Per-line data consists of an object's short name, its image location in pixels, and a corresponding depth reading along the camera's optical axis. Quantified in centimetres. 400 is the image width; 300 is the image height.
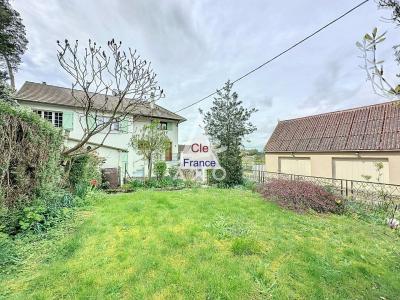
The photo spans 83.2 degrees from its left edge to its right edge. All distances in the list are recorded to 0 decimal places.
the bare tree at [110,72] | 586
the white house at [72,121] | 1623
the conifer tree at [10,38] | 1432
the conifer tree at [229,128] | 1405
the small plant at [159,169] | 1460
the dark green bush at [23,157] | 452
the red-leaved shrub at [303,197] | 779
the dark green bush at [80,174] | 812
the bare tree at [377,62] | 168
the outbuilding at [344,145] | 1228
